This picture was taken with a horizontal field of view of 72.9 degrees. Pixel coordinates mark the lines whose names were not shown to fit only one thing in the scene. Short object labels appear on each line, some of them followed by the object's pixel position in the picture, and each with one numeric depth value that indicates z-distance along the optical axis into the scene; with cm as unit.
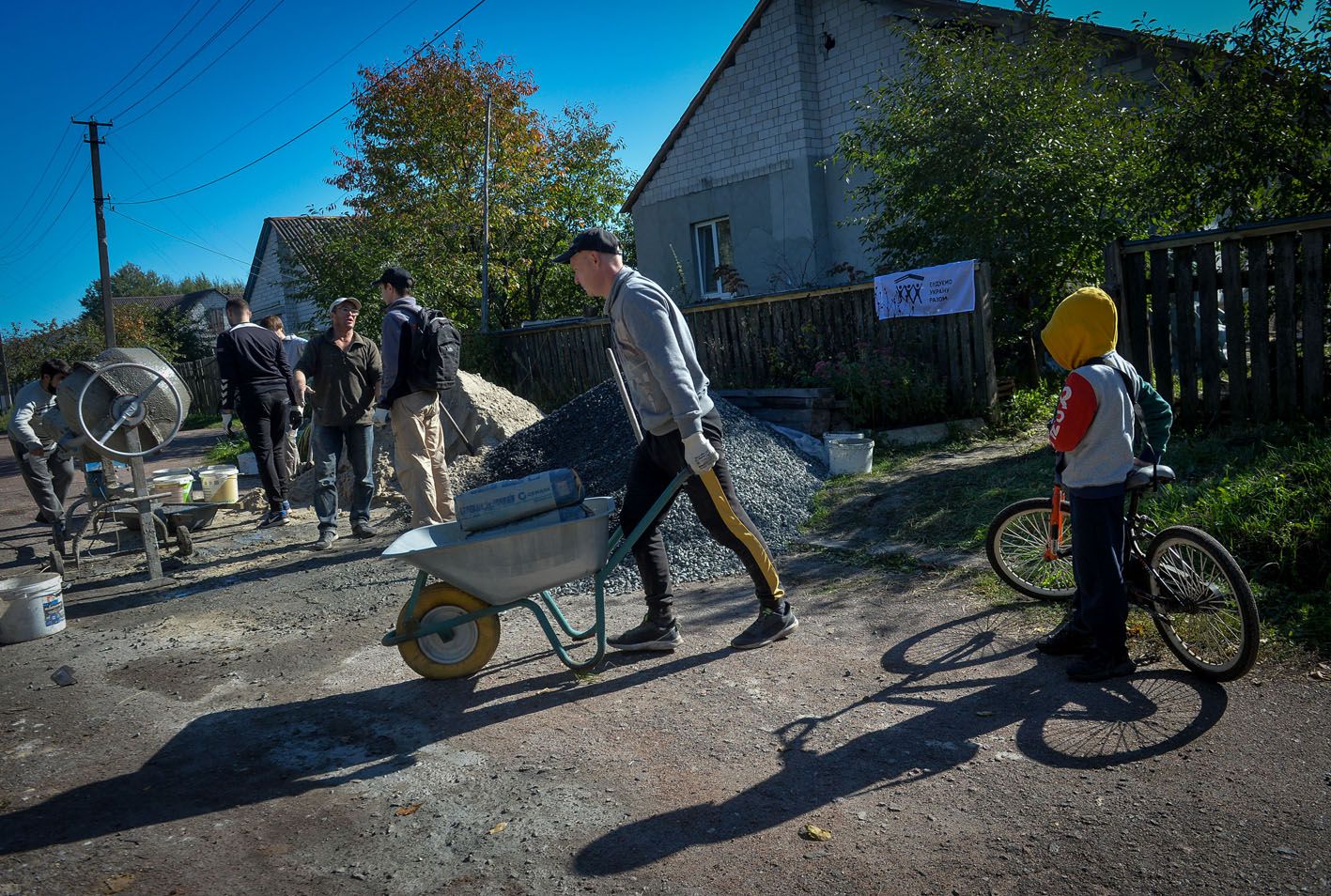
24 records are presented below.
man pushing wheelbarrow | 407
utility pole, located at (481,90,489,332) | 1850
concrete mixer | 646
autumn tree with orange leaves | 1975
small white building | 3404
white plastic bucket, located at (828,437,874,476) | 785
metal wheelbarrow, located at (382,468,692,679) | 387
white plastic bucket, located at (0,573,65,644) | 554
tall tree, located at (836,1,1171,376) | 945
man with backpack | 649
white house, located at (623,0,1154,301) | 1528
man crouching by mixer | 862
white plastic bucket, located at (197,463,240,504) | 910
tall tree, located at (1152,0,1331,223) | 710
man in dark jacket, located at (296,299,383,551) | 748
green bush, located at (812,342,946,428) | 898
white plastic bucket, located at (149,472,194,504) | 852
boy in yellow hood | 355
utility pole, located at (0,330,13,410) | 4452
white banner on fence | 886
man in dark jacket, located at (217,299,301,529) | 838
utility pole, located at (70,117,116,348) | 1727
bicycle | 339
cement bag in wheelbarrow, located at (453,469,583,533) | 397
